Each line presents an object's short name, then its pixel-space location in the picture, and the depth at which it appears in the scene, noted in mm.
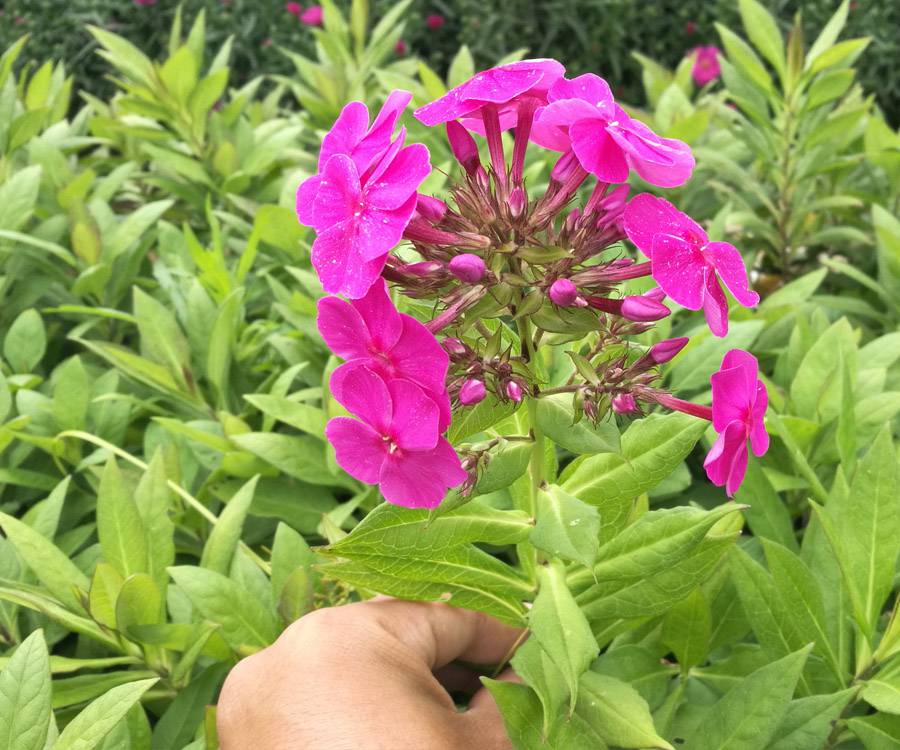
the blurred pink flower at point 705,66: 1113
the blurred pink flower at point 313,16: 1149
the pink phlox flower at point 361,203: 158
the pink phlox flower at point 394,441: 162
